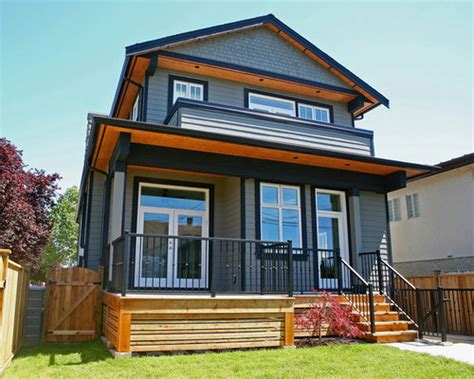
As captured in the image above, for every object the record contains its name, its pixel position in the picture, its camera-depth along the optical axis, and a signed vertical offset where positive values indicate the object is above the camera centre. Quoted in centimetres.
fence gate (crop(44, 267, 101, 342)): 858 -59
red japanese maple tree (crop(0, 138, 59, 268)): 1692 +300
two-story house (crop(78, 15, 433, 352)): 734 +201
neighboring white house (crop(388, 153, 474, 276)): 1346 +183
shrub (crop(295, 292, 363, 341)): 802 -80
